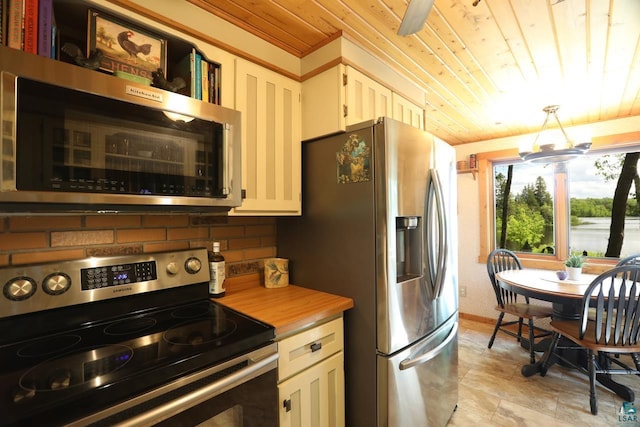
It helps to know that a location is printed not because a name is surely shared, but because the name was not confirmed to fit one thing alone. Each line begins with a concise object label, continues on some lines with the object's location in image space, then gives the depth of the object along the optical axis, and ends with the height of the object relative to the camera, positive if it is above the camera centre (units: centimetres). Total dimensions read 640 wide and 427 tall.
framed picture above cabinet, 102 +66
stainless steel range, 71 -42
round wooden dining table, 217 -63
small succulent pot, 259 -54
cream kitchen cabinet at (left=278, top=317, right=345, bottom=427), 115 -70
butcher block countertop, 120 -42
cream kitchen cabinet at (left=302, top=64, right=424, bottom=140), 153 +66
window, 303 +9
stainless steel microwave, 81 +26
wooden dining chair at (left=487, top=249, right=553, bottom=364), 265 -92
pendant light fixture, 224 +50
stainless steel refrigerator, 135 -22
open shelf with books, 88 +64
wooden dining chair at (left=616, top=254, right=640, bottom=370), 230 -44
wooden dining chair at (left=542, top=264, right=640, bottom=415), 193 -78
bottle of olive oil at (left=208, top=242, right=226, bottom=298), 149 -29
